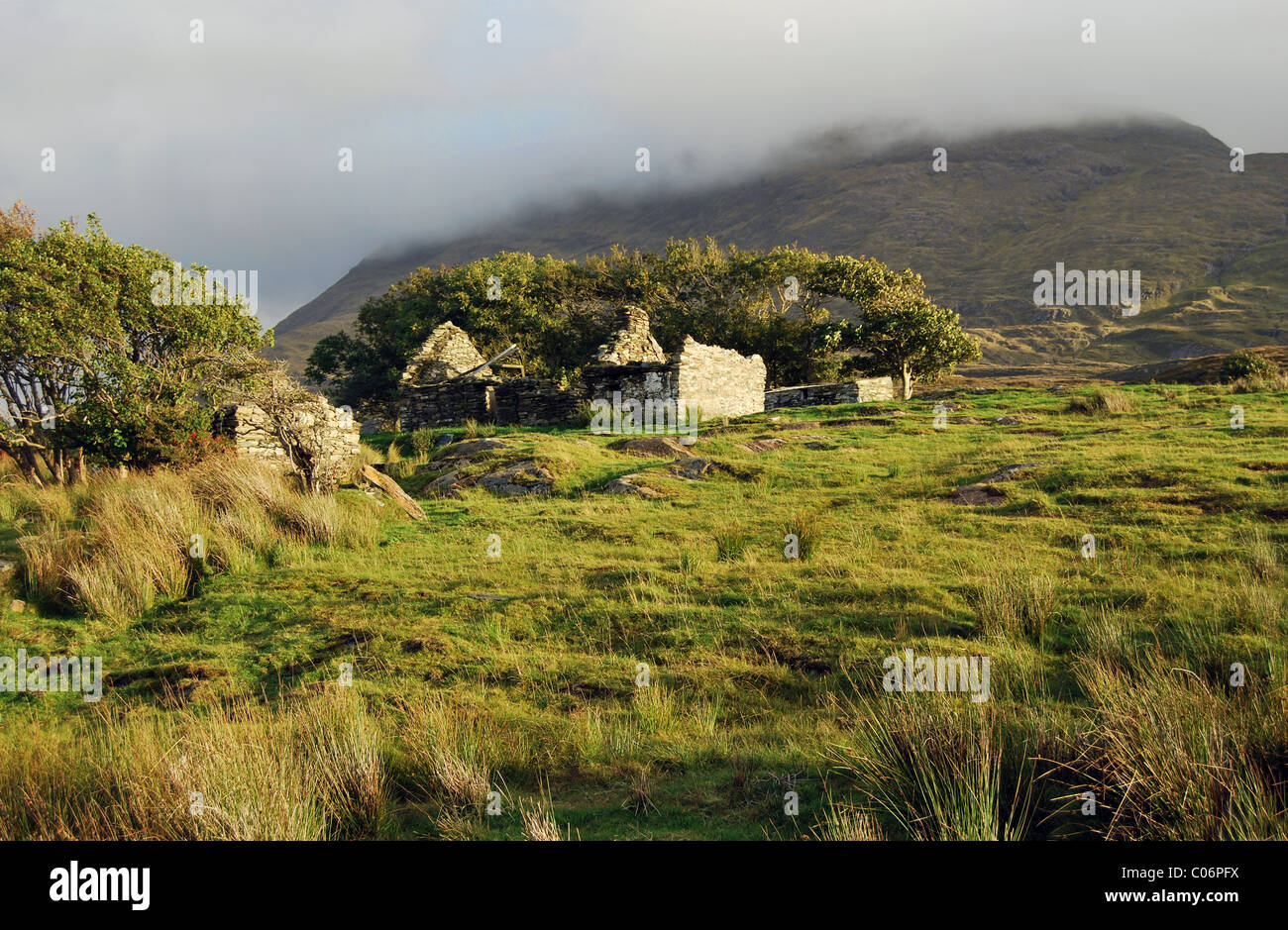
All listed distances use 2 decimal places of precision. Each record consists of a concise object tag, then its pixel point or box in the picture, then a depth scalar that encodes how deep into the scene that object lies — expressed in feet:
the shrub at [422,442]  70.44
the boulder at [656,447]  62.72
